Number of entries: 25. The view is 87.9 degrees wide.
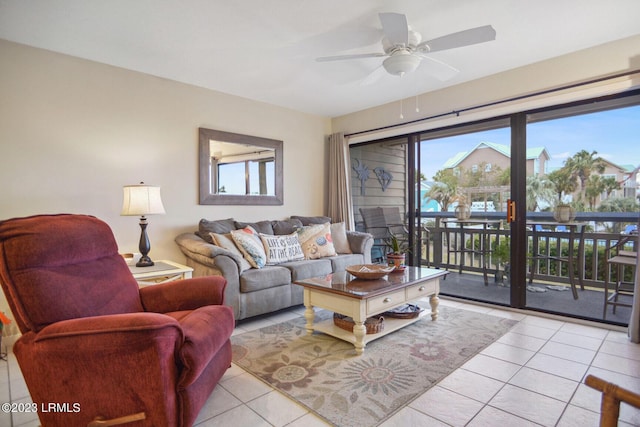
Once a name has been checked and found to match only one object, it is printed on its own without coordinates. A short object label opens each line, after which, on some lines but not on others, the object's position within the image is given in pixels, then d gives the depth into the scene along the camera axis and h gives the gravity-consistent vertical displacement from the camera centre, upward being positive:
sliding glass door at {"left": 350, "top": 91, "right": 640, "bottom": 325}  3.01 +0.02
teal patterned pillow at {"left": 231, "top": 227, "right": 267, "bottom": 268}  3.28 -0.41
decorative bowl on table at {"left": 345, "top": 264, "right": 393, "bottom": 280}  2.71 -0.53
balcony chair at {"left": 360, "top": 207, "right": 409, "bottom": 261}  4.52 -0.27
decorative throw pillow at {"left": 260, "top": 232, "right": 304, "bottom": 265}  3.54 -0.45
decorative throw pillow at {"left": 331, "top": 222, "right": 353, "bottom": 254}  4.27 -0.44
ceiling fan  2.14 +1.17
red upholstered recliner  1.30 -0.56
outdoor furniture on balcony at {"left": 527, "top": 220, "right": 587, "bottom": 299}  3.25 -0.41
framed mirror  3.80 +0.48
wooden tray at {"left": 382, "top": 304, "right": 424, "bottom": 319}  2.91 -0.94
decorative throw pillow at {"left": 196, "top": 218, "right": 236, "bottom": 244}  3.44 -0.22
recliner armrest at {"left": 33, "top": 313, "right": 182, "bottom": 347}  1.29 -0.47
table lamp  2.75 +0.02
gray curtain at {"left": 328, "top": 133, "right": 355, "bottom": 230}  4.82 +0.37
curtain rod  2.80 +1.08
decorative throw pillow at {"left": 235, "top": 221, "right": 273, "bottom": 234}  3.79 -0.21
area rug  1.83 -1.07
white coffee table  2.39 -0.70
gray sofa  2.95 -0.62
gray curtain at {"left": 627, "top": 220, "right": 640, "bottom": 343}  2.62 -0.88
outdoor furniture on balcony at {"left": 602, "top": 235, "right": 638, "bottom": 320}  2.94 -0.61
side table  2.60 -0.52
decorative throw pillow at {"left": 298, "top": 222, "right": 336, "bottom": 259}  3.90 -0.41
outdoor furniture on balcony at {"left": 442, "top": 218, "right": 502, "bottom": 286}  3.78 -0.41
